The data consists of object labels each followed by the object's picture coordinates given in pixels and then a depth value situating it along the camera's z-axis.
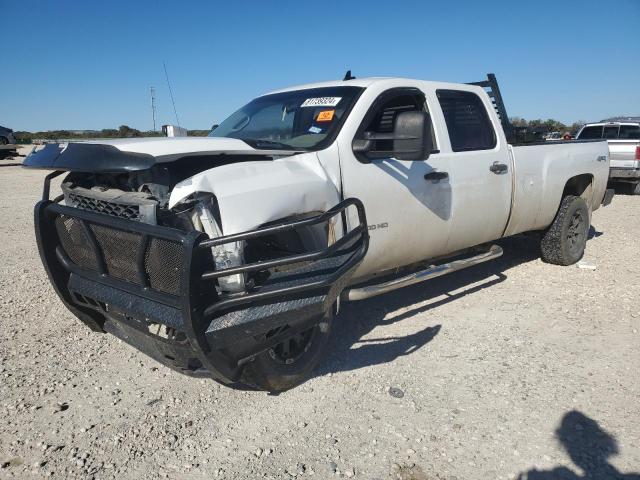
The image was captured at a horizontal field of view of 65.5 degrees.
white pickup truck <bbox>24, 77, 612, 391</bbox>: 2.49
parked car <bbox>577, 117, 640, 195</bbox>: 12.02
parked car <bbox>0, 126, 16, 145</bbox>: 25.95
